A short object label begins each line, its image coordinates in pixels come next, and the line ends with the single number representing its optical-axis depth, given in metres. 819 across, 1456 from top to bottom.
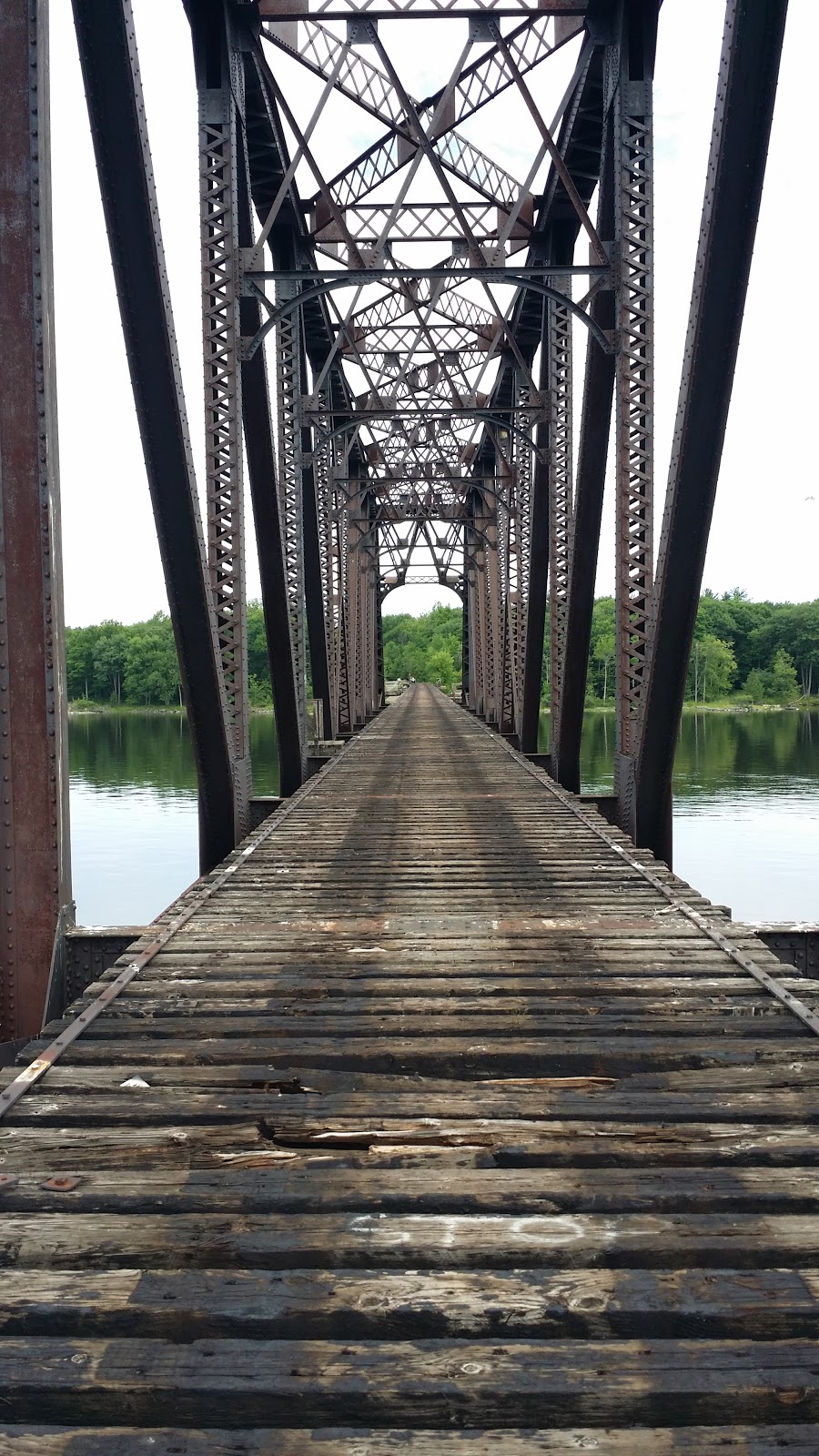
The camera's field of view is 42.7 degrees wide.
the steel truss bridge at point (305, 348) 4.55
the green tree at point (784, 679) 88.25
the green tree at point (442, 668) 106.00
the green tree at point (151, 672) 90.75
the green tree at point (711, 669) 86.56
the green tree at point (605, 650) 75.62
